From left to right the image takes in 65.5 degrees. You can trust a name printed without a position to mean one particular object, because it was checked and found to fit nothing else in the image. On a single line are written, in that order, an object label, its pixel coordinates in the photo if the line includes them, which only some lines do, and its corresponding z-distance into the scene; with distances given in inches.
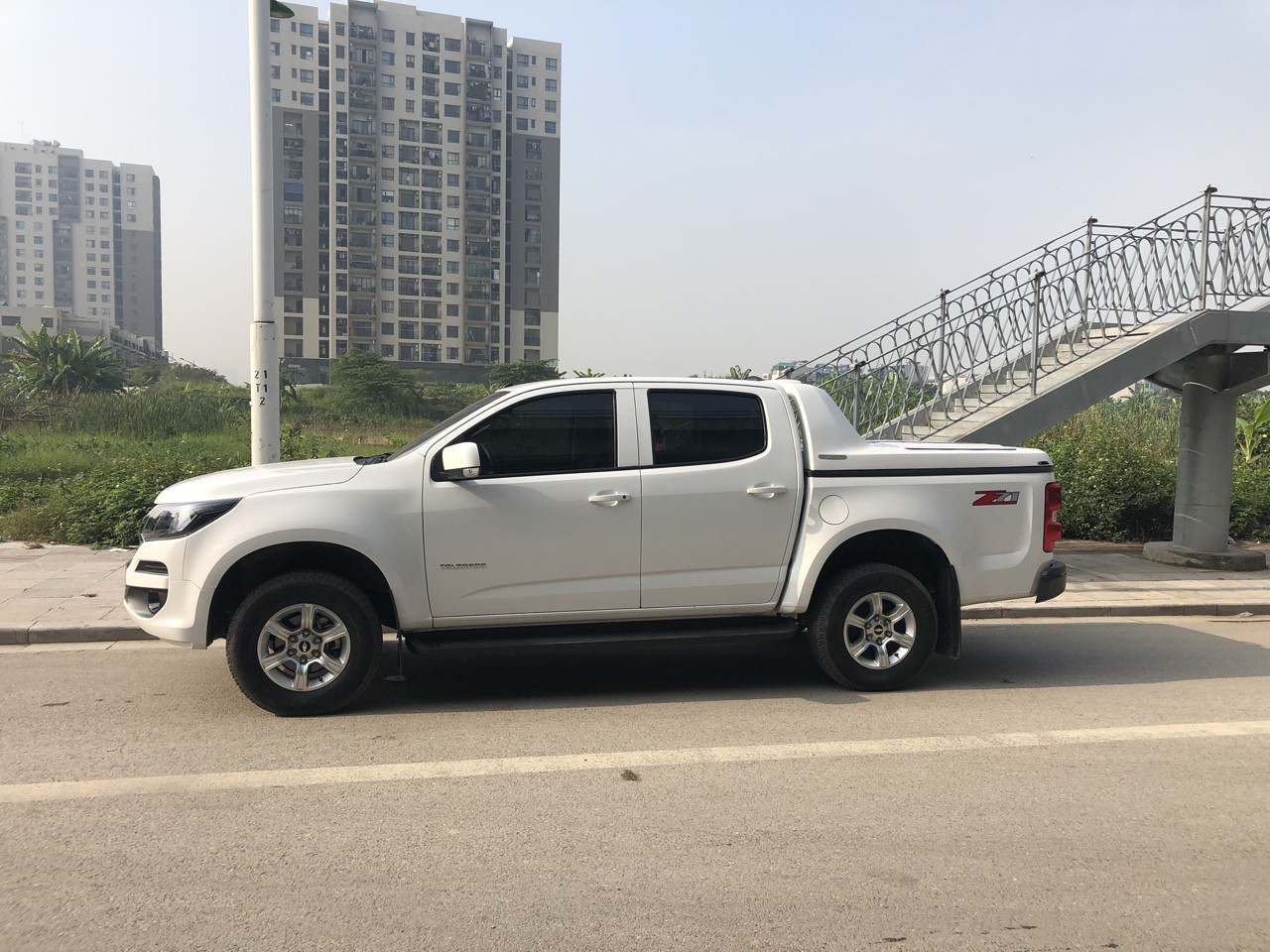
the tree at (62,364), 1470.2
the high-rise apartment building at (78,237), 6279.5
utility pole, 356.8
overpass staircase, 412.2
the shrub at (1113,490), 528.1
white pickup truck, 215.9
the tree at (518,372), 2898.6
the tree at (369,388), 1918.1
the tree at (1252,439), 679.7
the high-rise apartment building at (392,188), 3927.2
